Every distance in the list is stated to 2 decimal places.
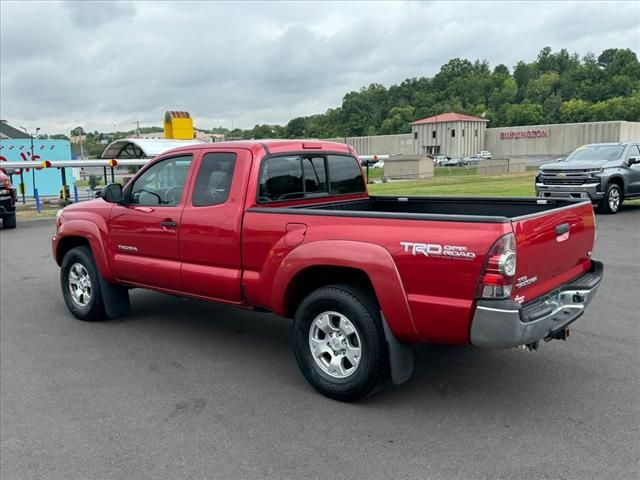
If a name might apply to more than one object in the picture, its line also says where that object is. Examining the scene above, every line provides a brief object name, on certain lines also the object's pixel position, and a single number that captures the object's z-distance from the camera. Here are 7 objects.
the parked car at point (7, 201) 15.70
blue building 29.41
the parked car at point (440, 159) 77.47
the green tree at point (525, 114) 107.25
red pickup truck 3.52
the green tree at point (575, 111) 101.94
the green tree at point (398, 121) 124.88
